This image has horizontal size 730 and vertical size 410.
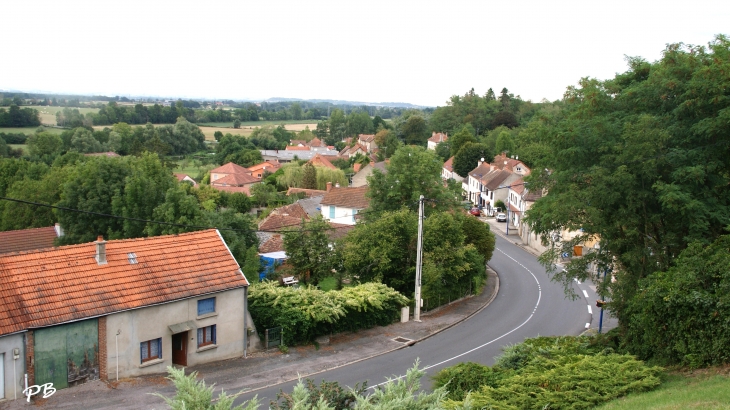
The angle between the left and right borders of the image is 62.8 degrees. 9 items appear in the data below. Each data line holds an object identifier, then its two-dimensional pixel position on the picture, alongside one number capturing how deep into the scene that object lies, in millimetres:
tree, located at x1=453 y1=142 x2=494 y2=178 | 80625
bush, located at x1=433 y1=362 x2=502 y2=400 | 13688
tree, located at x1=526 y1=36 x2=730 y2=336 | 17734
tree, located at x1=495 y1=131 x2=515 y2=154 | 89750
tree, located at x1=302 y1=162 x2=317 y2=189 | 73000
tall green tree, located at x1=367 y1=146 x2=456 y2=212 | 35375
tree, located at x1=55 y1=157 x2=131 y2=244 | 35469
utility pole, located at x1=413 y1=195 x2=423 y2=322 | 26047
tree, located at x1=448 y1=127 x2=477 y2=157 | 89562
